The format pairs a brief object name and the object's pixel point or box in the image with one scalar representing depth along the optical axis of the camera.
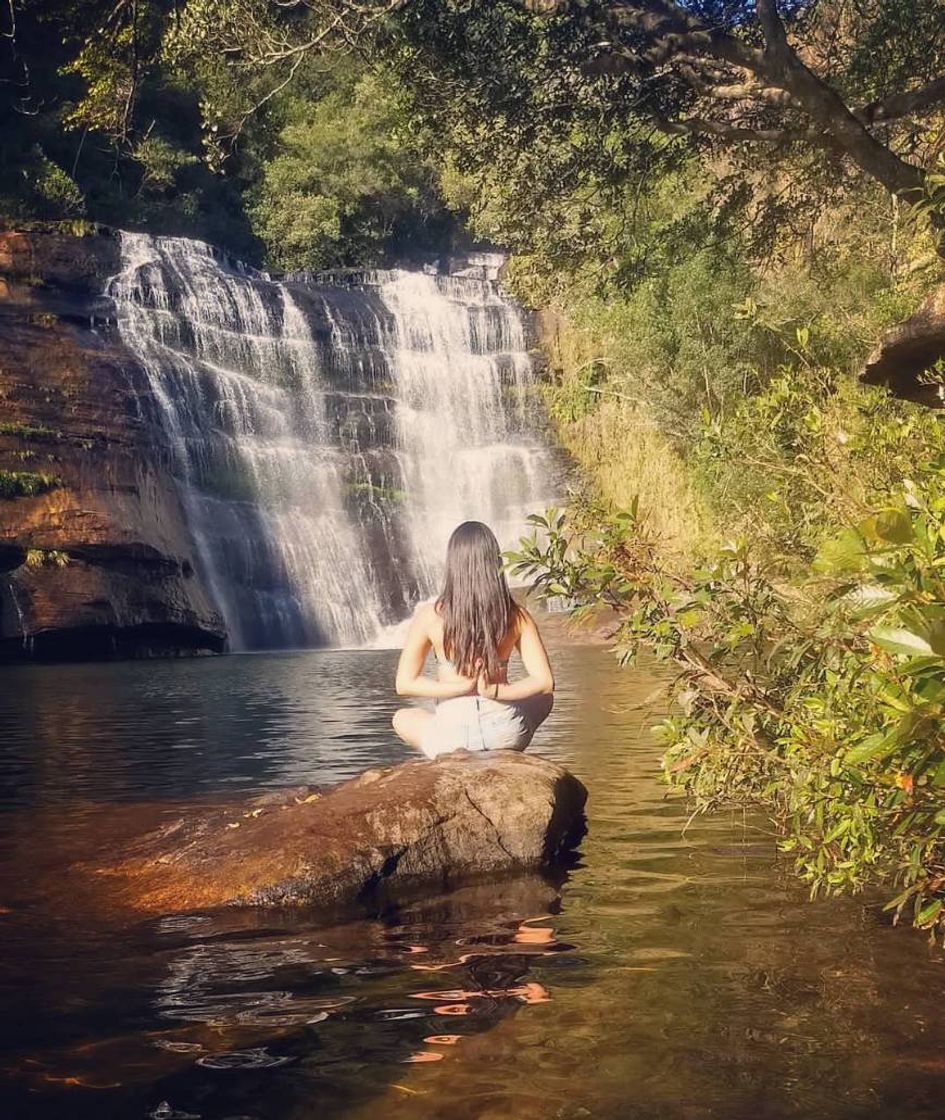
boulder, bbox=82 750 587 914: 6.63
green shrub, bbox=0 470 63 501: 28.84
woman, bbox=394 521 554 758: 7.49
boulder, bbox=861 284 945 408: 10.07
